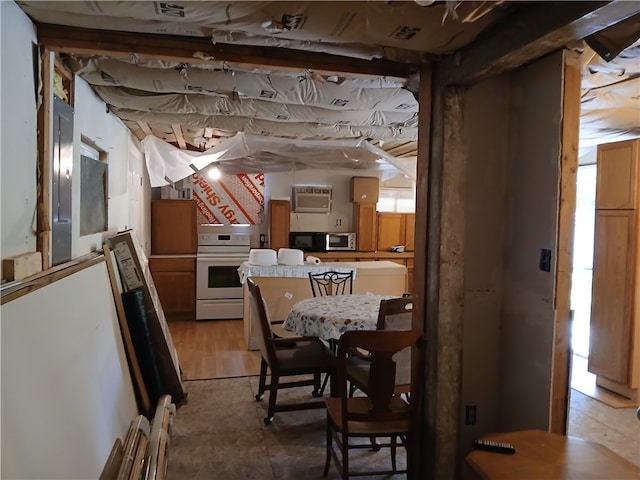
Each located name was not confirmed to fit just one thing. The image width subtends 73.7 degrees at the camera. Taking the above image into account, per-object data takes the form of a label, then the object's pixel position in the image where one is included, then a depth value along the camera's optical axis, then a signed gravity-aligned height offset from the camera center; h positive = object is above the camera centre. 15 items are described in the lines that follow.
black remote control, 1.54 -0.78
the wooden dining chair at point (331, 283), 4.41 -0.60
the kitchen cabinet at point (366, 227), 6.72 +0.01
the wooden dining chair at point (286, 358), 2.99 -0.95
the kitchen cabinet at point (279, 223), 6.32 +0.03
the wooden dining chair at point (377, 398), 2.08 -0.88
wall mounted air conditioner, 6.71 +0.43
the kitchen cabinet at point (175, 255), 5.75 -0.46
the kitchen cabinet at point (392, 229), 6.81 -0.01
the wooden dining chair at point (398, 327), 2.79 -0.65
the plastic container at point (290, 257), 4.82 -0.36
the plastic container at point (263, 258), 4.69 -0.37
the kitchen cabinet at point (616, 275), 3.54 -0.34
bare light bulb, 6.05 +0.73
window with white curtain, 7.33 +0.50
